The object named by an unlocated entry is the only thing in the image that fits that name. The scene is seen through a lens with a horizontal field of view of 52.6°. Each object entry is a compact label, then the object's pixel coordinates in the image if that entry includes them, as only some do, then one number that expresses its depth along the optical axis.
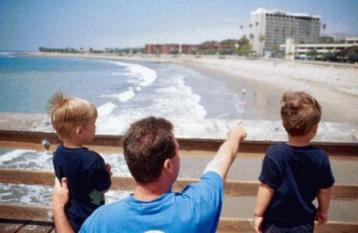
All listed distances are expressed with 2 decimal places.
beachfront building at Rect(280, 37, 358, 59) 103.05
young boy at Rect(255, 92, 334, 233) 1.91
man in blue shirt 1.22
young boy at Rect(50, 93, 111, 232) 1.84
